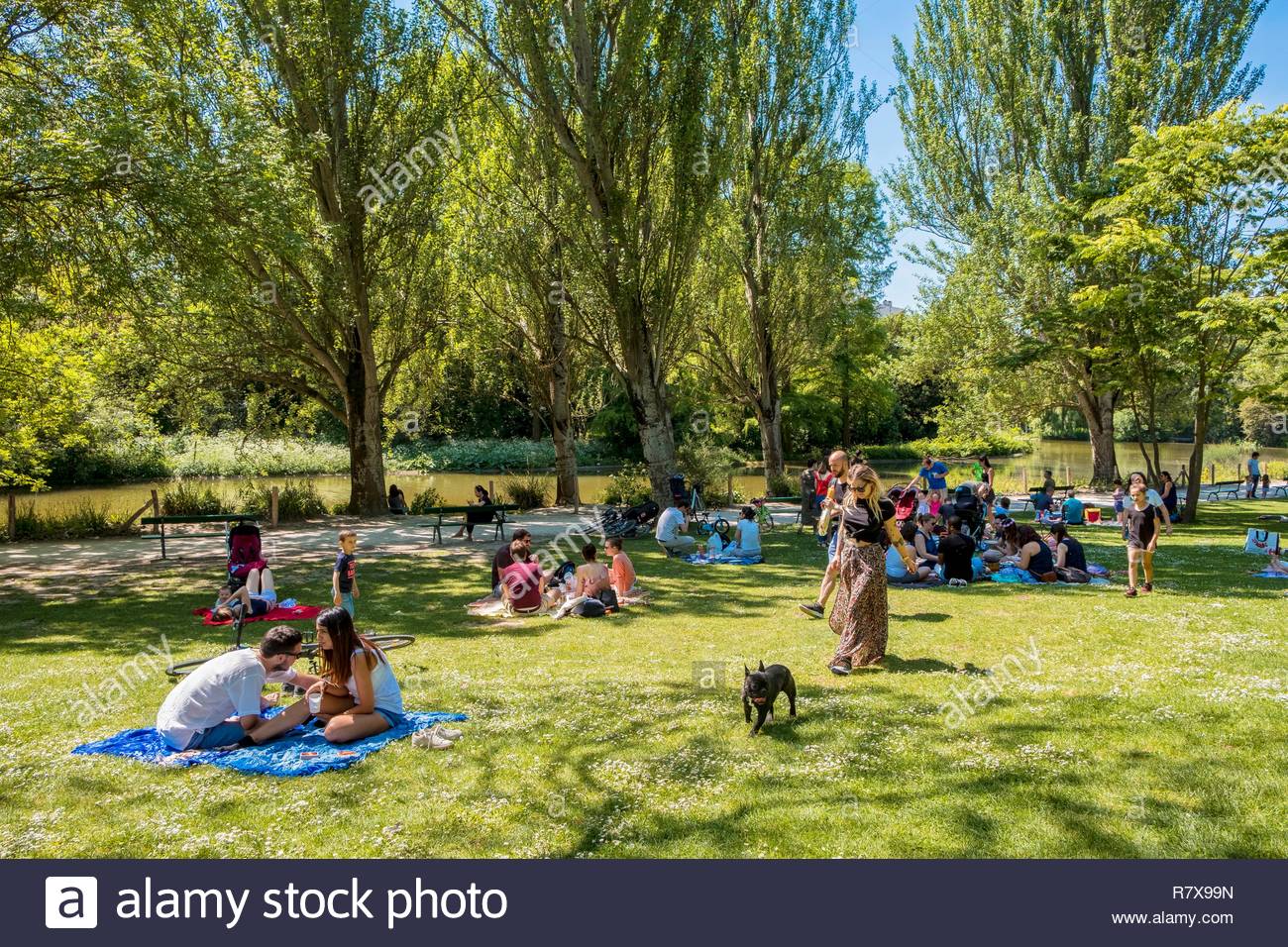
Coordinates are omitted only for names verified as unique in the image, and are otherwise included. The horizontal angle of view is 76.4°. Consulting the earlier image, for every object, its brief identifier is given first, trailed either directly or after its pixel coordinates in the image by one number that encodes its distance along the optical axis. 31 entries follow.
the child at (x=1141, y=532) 10.08
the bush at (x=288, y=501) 20.83
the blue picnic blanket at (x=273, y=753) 5.16
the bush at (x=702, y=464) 23.16
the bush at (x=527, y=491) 24.72
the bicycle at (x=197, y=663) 7.24
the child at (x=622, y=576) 10.99
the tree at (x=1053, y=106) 23.20
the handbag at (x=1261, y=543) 13.24
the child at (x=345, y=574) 8.93
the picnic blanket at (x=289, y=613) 10.09
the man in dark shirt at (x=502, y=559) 10.82
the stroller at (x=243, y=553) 10.33
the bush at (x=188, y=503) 20.81
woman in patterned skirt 7.23
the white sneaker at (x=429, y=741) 5.43
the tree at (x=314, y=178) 13.20
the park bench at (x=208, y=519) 15.45
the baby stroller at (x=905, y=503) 12.12
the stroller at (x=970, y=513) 13.73
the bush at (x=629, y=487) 23.08
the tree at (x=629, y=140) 16.47
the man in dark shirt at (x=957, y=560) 11.57
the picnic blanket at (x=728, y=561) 14.32
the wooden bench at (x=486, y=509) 17.48
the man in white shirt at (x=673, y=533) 15.02
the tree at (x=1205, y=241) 15.88
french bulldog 5.58
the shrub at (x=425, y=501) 22.96
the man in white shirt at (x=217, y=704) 5.49
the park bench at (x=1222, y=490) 26.52
